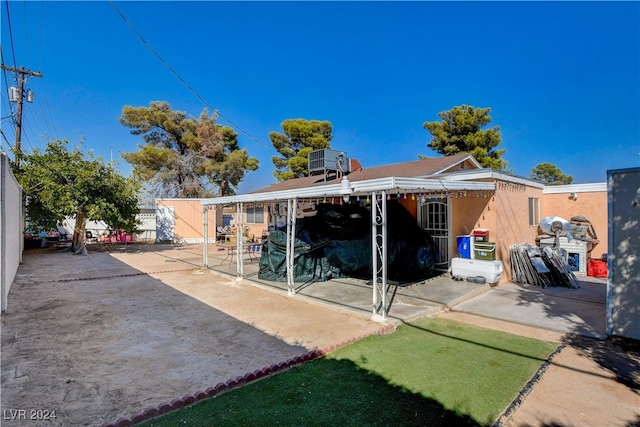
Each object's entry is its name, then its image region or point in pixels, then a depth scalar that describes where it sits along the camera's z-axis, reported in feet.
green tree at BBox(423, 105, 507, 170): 65.26
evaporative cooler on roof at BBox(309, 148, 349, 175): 42.04
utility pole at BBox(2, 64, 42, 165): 47.70
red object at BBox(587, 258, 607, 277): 28.37
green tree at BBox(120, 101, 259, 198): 76.59
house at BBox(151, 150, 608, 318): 19.44
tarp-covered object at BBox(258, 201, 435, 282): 25.48
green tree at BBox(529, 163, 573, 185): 115.75
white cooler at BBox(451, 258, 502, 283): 23.57
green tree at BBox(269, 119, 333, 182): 73.15
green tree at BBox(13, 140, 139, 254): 42.45
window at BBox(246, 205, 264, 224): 56.13
